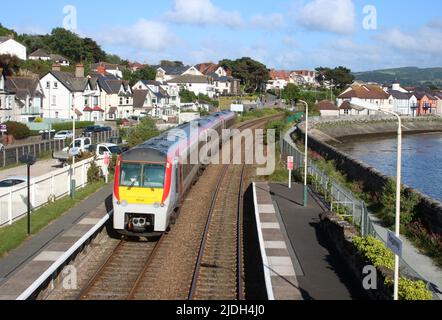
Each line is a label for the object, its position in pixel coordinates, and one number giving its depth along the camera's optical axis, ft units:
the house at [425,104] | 450.71
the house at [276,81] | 614.75
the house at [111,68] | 388.78
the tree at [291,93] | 399.95
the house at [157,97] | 298.97
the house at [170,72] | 453.78
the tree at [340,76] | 515.91
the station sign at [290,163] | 84.75
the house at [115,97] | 263.70
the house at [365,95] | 384.68
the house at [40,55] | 371.76
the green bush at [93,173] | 94.02
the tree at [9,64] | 261.85
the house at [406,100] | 425.69
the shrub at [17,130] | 168.35
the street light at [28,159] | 60.79
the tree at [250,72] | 486.38
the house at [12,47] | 322.34
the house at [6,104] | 196.30
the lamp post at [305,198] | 74.37
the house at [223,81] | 450.71
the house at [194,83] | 407.44
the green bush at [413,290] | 36.55
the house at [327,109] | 354.95
